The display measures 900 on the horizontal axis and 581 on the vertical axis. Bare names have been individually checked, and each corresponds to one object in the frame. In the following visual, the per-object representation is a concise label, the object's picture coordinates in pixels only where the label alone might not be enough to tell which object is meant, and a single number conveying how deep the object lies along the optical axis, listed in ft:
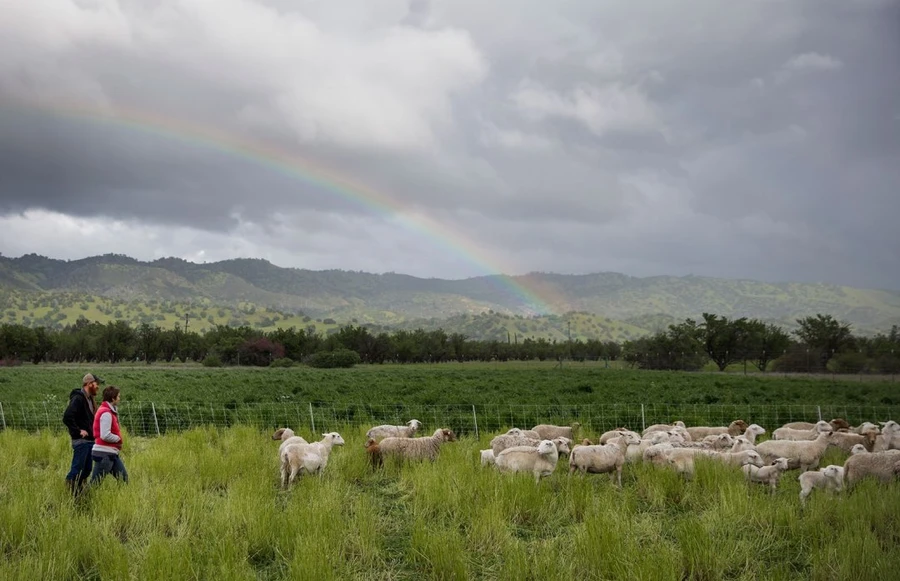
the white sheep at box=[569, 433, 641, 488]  36.83
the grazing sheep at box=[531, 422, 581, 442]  52.95
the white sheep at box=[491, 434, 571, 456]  43.70
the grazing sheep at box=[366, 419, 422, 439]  52.49
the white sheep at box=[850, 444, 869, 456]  35.94
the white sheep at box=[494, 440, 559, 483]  36.29
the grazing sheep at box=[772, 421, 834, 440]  45.37
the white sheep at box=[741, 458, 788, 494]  33.84
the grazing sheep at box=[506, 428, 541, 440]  46.24
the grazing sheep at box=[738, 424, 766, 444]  45.88
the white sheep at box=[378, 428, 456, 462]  42.58
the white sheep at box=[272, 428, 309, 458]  39.24
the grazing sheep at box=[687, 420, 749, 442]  50.06
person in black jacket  33.12
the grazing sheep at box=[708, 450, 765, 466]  35.81
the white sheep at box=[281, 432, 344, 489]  36.06
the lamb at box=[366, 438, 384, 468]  41.57
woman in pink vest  32.68
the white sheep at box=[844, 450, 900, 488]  33.24
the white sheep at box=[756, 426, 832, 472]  39.14
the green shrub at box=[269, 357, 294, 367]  294.91
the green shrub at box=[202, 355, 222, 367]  300.32
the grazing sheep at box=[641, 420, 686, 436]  50.98
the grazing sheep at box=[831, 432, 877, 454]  44.45
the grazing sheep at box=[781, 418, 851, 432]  48.24
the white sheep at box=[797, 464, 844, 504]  31.71
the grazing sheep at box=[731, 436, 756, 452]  39.70
